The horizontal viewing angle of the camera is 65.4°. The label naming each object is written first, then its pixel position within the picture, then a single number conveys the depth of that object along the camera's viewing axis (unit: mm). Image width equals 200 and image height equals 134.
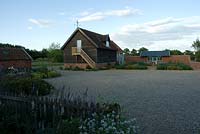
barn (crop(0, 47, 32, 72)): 20415
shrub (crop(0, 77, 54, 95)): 7797
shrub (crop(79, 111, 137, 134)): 3021
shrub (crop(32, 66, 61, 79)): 15834
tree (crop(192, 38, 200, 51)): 43171
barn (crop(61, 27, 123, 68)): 26320
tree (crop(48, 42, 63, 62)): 42048
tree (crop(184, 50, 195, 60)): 47284
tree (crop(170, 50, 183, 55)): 52225
